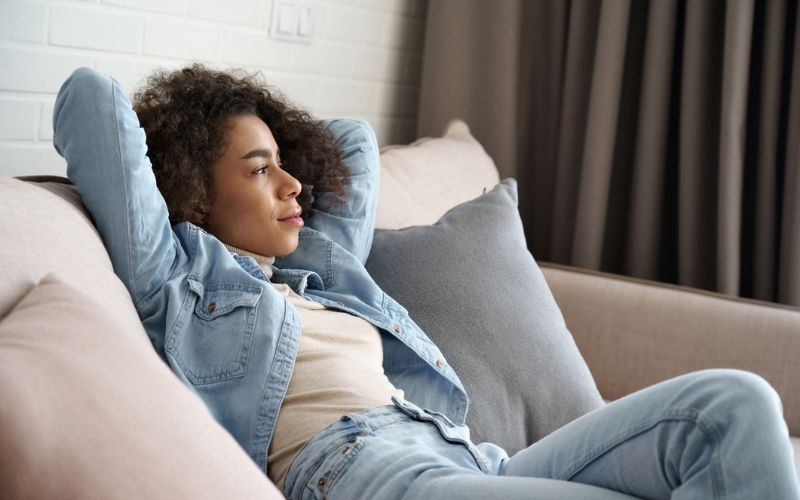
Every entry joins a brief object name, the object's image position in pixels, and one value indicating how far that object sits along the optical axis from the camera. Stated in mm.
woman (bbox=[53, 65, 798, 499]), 1130
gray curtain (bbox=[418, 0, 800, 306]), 2416
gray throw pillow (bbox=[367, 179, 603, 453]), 1707
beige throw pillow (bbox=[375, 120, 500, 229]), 2023
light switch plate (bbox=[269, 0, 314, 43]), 2268
